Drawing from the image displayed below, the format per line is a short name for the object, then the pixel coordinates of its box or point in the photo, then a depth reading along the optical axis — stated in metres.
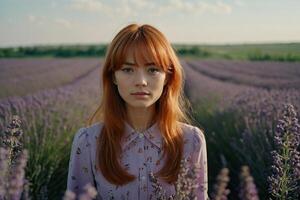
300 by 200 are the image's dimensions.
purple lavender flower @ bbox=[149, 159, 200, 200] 1.52
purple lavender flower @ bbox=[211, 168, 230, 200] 1.23
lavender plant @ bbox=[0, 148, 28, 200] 1.26
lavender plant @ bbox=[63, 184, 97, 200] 1.06
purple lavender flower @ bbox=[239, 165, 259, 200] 1.25
